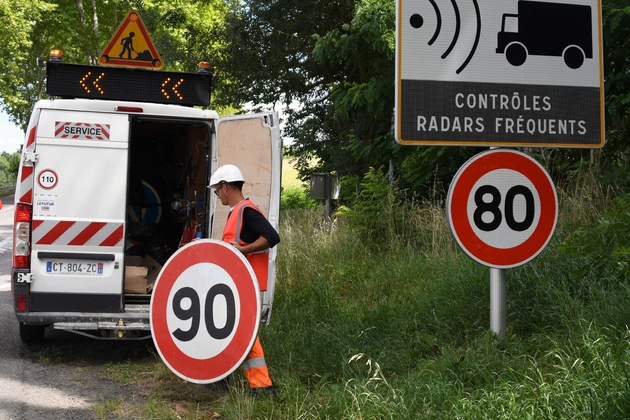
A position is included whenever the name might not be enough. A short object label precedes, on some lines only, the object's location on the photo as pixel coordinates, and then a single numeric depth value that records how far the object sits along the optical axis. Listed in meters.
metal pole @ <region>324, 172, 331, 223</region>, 14.93
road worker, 6.10
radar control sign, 4.64
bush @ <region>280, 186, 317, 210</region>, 32.37
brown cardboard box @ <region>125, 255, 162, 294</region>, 8.93
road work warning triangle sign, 9.62
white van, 7.55
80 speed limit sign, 4.71
